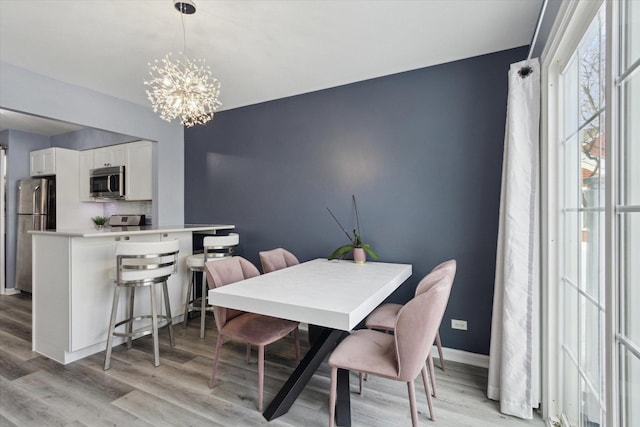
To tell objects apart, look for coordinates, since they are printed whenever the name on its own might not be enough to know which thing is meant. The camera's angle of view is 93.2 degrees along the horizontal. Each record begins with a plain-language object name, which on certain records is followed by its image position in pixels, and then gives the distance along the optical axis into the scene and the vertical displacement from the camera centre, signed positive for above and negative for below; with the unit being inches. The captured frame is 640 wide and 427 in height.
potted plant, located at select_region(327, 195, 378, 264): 107.3 -13.7
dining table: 57.4 -18.0
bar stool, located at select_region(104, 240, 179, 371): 96.7 -18.2
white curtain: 74.0 -10.7
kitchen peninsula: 98.4 -25.8
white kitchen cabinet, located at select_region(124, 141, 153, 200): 161.5 +23.7
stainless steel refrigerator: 177.0 -0.1
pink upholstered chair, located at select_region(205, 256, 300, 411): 77.1 -30.6
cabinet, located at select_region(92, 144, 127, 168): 173.9 +34.6
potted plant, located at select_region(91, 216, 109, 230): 186.5 -4.1
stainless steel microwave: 172.1 +18.6
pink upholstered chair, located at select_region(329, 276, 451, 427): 56.3 -27.1
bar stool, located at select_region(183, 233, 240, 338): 124.6 -18.1
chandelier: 80.7 +33.3
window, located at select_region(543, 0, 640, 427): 35.9 -0.5
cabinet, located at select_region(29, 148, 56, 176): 180.7 +32.2
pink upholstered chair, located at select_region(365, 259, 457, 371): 76.1 -31.1
